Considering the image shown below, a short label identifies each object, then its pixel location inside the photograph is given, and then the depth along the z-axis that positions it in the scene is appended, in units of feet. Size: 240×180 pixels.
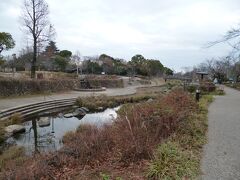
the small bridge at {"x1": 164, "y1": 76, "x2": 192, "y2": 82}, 211.33
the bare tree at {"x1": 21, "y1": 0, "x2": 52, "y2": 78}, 90.07
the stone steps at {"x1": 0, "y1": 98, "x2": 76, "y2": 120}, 50.80
